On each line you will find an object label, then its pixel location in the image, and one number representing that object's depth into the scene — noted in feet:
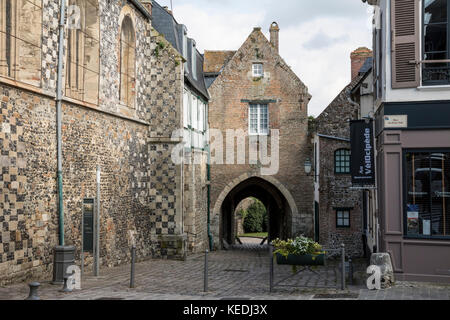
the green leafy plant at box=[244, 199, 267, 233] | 141.71
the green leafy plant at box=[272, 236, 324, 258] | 32.04
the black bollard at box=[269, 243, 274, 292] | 31.33
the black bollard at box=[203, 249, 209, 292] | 32.01
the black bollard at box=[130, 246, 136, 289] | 33.16
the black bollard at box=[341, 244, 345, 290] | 30.27
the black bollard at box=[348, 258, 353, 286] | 35.40
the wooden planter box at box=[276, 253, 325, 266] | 31.86
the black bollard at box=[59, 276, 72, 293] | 30.67
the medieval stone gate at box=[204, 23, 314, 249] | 75.77
